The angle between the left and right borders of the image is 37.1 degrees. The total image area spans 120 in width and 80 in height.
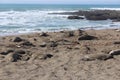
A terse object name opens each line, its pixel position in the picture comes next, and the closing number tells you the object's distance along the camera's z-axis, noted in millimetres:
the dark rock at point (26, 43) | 7662
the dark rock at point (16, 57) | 5826
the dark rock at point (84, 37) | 8827
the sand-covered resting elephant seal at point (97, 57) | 5876
